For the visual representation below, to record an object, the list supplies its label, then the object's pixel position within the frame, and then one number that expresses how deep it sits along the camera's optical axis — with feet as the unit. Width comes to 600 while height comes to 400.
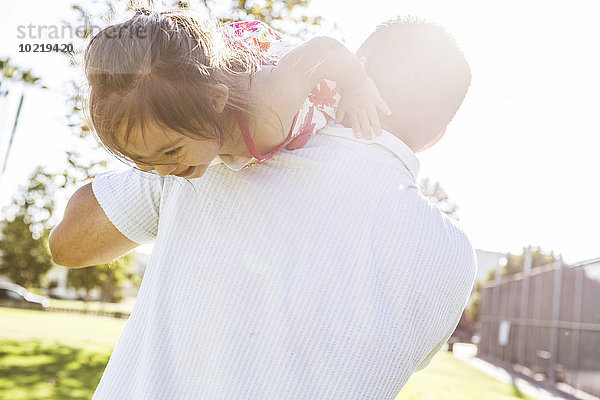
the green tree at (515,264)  121.70
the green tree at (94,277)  137.39
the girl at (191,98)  4.07
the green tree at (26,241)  119.44
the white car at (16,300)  143.23
